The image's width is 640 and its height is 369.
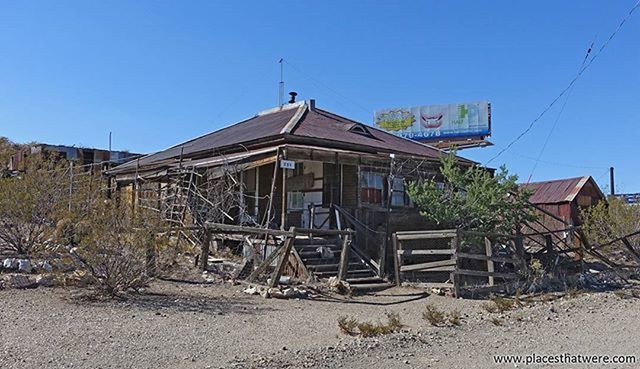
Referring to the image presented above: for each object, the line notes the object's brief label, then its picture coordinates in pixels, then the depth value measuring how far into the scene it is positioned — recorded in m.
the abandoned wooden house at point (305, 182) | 14.98
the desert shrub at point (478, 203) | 13.93
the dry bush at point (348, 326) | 8.13
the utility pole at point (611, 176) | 47.47
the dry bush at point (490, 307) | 10.46
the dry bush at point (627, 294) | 12.95
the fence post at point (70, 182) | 13.37
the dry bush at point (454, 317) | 9.05
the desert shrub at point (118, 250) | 9.49
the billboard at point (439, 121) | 41.06
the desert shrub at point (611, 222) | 19.69
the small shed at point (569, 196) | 31.33
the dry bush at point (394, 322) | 8.45
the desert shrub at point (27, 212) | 12.21
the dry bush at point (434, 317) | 9.01
